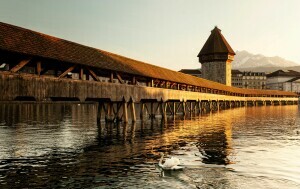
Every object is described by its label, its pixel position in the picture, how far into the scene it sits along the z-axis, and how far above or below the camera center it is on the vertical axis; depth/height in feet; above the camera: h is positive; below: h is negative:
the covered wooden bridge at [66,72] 49.08 +7.76
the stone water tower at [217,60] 278.05 +38.29
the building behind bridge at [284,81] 478.18 +31.98
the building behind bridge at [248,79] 498.28 +35.88
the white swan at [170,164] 34.09 -6.95
